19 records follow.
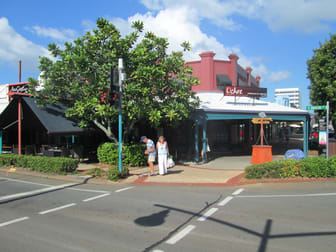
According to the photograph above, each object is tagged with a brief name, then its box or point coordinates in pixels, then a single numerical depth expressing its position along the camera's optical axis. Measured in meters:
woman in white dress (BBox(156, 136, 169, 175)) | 10.98
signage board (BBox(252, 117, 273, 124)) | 14.50
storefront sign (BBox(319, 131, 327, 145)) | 12.86
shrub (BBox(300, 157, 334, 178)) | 9.77
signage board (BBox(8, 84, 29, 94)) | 17.70
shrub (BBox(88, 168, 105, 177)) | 10.89
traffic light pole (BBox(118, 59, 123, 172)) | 10.05
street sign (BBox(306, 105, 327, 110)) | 12.44
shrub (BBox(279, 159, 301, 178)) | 9.95
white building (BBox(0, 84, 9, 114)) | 25.20
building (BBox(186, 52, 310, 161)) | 15.88
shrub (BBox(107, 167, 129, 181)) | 10.27
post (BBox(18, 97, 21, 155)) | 13.60
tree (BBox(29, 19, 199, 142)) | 12.14
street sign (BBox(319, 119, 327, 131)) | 12.95
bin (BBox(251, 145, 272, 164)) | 13.77
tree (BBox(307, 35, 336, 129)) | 17.34
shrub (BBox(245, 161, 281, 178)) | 10.01
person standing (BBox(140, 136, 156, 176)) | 11.08
